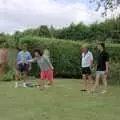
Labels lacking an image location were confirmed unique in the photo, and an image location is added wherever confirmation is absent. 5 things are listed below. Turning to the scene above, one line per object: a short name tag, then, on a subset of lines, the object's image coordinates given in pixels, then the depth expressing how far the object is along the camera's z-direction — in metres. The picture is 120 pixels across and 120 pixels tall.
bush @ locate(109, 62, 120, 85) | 11.46
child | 9.17
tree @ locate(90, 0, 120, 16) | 10.67
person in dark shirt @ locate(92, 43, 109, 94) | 8.47
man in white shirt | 8.85
